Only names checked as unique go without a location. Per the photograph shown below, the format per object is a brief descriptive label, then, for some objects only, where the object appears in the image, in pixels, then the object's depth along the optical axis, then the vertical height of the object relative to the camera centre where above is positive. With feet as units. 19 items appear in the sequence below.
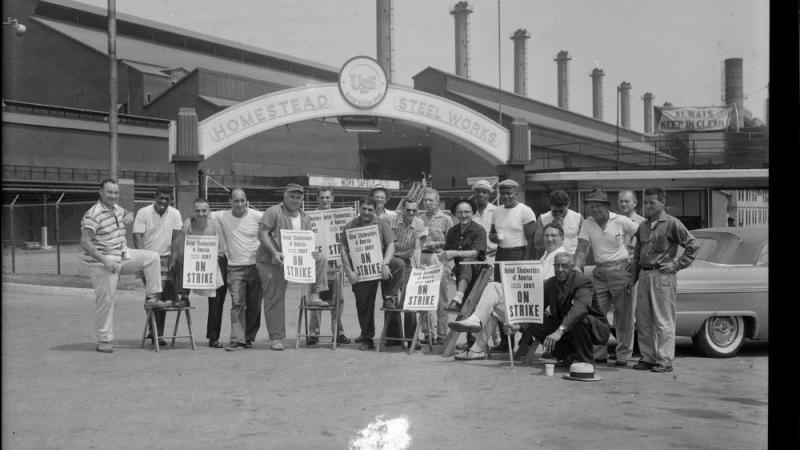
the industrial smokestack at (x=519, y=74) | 130.31 +27.58
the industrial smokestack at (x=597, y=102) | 133.55 +22.47
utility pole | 48.16 +9.44
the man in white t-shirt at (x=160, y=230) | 31.30 -0.52
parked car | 27.53 -2.98
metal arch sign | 61.52 +9.03
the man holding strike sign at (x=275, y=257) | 29.71 -1.56
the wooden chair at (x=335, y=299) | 30.22 -3.36
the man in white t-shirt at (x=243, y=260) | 30.32 -1.72
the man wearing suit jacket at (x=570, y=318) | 25.07 -3.45
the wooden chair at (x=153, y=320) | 29.04 -3.97
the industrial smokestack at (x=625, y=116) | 144.77 +21.32
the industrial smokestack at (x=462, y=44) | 76.33 +22.80
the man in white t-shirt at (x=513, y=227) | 29.35 -0.40
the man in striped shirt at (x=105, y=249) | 28.22 -1.20
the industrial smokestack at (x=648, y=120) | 128.36 +17.79
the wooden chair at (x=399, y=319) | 29.06 -4.04
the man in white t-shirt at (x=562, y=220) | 28.94 -0.13
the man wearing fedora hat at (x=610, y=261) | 26.50 -1.57
